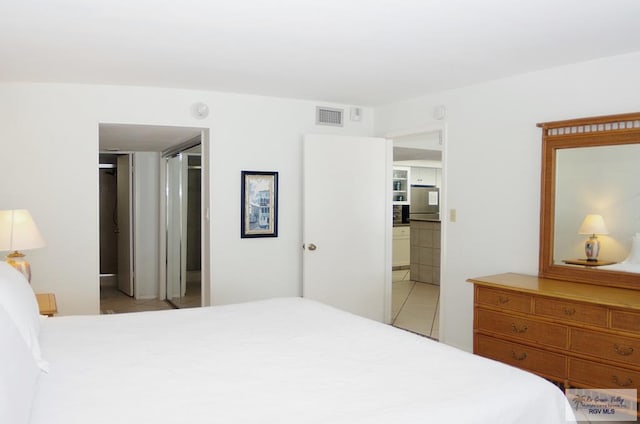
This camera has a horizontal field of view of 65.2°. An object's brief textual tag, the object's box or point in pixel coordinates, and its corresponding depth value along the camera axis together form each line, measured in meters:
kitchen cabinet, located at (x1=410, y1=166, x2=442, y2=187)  10.30
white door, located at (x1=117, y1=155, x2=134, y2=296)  6.68
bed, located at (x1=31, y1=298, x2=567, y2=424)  1.59
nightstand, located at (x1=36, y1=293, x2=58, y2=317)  3.26
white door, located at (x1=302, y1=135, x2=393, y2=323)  4.95
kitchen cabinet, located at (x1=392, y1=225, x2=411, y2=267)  9.14
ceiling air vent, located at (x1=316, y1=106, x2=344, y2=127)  5.14
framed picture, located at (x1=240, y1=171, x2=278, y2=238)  4.80
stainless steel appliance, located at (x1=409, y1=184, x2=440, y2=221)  10.25
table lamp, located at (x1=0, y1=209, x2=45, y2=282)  3.28
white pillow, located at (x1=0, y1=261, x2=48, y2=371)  1.91
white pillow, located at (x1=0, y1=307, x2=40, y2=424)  1.30
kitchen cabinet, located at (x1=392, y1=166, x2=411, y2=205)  9.93
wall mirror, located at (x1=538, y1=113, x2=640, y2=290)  3.27
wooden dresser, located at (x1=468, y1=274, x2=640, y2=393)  2.88
